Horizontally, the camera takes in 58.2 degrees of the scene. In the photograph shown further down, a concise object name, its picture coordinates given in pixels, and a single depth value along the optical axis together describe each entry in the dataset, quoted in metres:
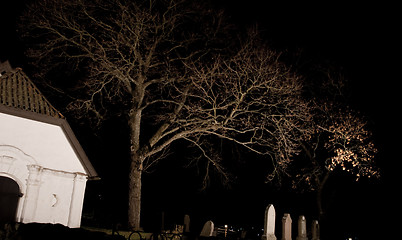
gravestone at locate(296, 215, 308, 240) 17.17
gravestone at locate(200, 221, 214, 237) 14.56
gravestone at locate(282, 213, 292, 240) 16.38
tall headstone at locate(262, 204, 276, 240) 15.33
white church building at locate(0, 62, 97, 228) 13.12
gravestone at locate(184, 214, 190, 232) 18.72
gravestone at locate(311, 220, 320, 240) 17.73
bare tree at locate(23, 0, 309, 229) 16.38
